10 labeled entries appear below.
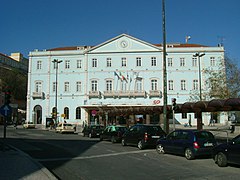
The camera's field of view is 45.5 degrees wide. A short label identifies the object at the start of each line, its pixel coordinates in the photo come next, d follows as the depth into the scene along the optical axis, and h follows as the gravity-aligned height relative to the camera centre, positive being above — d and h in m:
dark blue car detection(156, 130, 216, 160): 13.46 -1.46
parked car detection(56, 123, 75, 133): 39.56 -2.09
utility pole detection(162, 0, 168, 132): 19.80 +3.89
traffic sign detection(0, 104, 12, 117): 16.23 +0.17
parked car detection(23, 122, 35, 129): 54.62 -2.39
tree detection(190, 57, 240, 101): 34.53 +3.85
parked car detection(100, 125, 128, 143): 23.48 -1.67
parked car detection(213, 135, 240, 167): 10.75 -1.56
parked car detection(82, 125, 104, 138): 30.95 -1.89
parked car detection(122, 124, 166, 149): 18.03 -1.41
